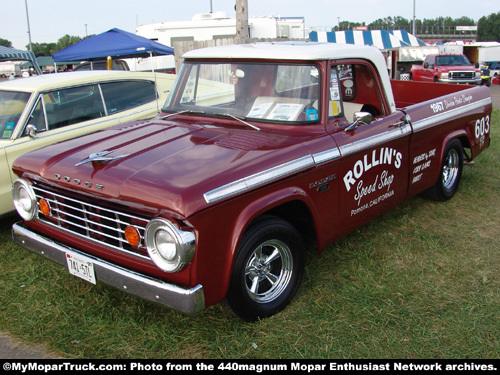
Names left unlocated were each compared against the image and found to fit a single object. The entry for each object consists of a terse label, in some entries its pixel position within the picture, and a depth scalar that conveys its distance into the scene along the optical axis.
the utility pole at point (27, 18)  39.23
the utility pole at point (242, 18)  9.94
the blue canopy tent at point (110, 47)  11.94
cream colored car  4.93
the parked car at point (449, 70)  20.36
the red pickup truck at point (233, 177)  2.76
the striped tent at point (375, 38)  23.39
